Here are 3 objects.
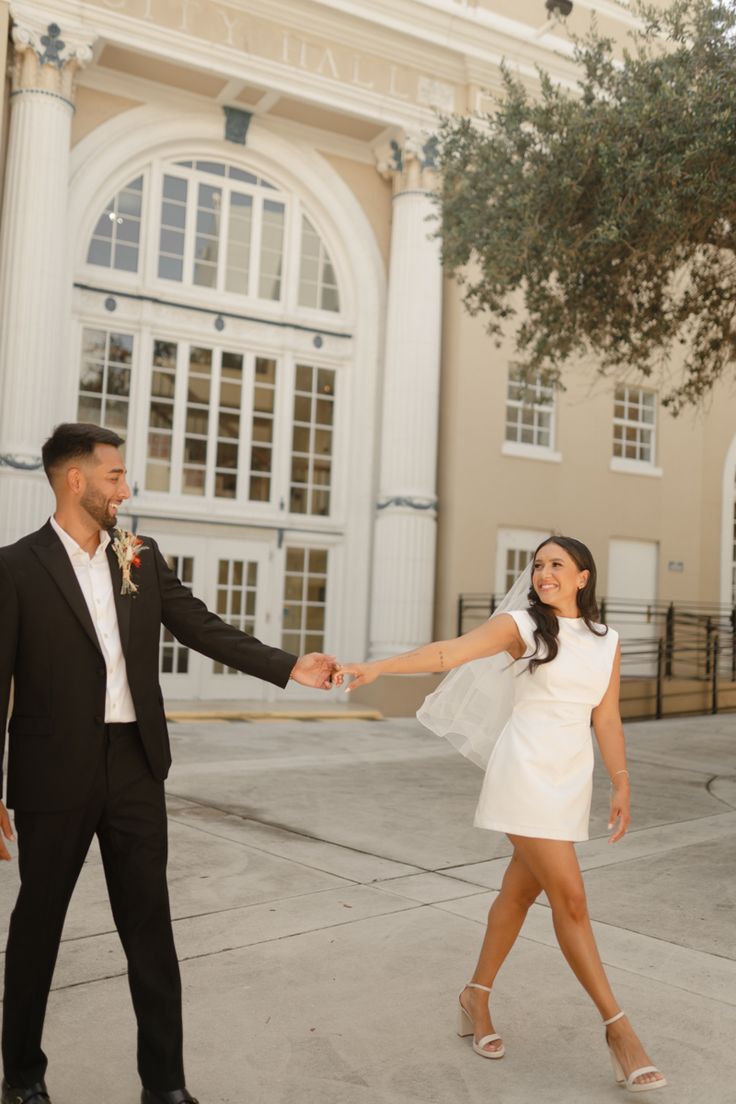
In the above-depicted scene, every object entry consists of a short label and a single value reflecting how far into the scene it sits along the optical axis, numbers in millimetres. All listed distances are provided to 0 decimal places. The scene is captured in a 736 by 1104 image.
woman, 3359
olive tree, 9469
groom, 2984
